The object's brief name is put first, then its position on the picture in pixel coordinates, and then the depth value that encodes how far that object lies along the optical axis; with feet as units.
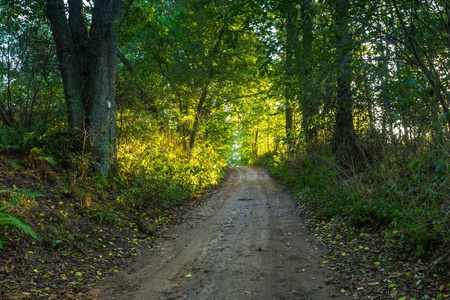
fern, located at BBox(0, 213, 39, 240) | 15.10
